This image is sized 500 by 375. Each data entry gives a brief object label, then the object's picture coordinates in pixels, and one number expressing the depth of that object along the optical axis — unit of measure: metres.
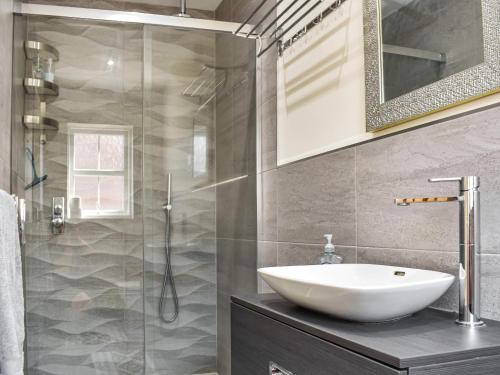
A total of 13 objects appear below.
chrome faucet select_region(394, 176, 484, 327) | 1.05
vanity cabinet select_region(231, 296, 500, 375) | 0.83
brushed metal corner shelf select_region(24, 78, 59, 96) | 2.27
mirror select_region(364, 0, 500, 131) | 1.15
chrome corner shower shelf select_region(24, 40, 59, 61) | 2.29
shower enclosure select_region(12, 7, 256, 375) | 2.26
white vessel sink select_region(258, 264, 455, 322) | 0.94
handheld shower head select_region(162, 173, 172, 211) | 2.39
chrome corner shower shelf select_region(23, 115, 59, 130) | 2.26
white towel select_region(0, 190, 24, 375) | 1.15
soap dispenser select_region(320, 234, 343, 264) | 1.63
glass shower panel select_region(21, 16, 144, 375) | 2.25
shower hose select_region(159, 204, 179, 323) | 2.37
